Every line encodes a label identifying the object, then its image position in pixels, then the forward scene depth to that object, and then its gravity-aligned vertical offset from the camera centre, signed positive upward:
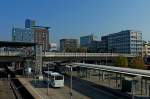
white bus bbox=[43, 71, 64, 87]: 19.68 -4.93
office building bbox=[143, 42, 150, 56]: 74.59 +1.02
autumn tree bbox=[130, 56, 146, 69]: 33.78 -4.00
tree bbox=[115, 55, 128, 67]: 37.50 -3.87
